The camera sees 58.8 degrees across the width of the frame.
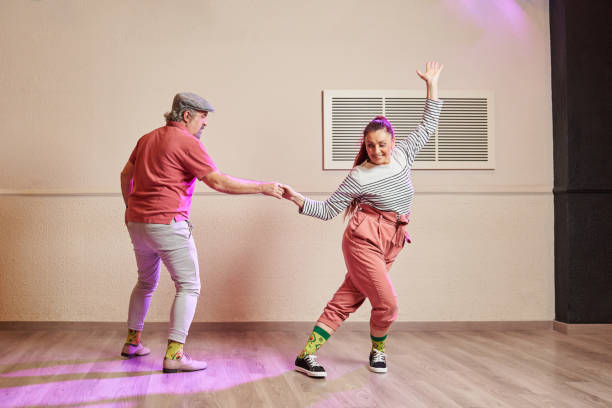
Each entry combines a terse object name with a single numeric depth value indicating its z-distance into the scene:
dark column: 3.70
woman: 2.60
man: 2.62
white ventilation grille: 3.80
